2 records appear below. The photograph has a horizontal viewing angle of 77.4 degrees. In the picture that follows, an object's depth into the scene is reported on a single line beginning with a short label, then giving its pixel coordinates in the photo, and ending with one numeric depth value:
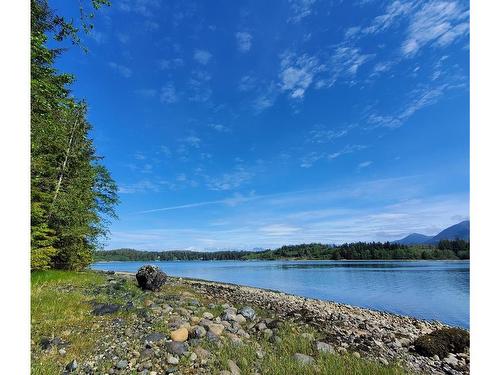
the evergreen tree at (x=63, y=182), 11.89
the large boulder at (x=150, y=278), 16.41
